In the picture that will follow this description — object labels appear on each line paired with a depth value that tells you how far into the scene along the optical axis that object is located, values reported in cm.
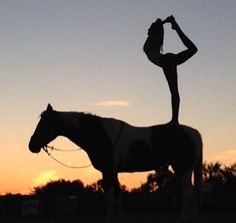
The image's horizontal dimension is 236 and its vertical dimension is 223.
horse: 726
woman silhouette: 783
